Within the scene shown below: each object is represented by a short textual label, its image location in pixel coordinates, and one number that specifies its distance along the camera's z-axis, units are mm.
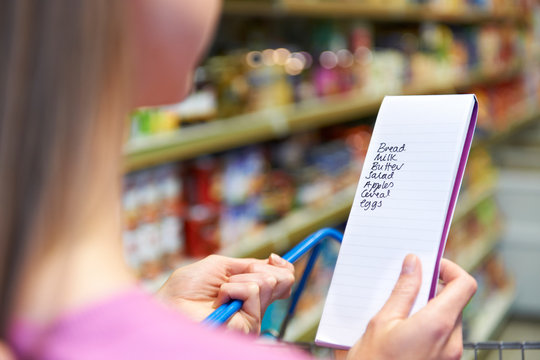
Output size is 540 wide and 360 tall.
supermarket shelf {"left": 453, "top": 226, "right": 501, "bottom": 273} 4363
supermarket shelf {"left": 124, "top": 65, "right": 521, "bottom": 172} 1962
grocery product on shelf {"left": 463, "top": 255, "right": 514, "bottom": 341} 4121
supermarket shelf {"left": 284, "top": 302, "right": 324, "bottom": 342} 2696
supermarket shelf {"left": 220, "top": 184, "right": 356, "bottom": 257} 2492
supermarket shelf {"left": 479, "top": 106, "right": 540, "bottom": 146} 5061
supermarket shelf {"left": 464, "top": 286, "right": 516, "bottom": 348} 4094
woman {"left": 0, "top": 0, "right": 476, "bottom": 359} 438
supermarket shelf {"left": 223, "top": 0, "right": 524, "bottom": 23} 2432
